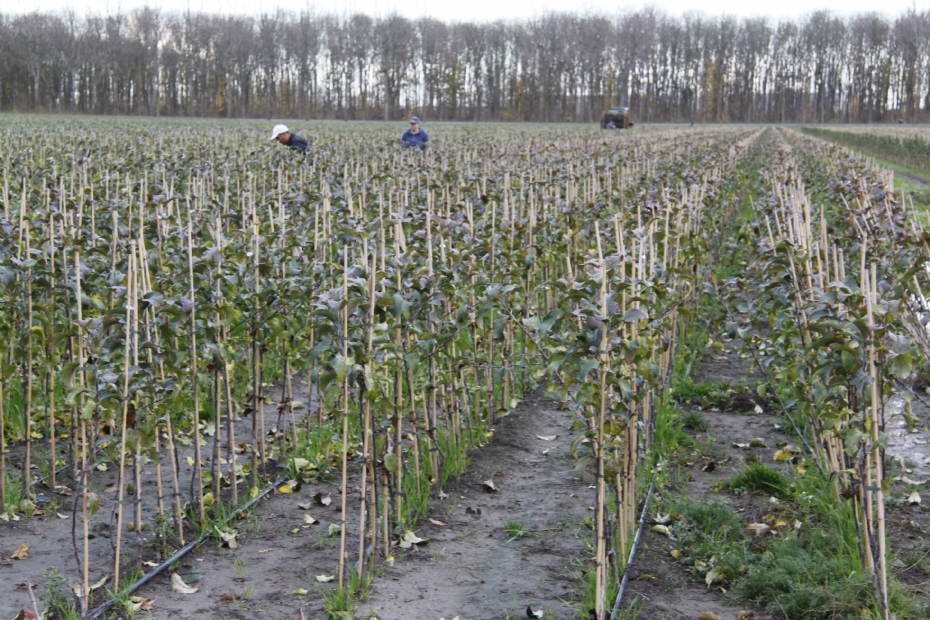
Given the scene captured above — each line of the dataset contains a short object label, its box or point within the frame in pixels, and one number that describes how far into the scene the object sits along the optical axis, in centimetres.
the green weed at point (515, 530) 460
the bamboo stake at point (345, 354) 371
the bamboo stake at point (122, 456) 372
